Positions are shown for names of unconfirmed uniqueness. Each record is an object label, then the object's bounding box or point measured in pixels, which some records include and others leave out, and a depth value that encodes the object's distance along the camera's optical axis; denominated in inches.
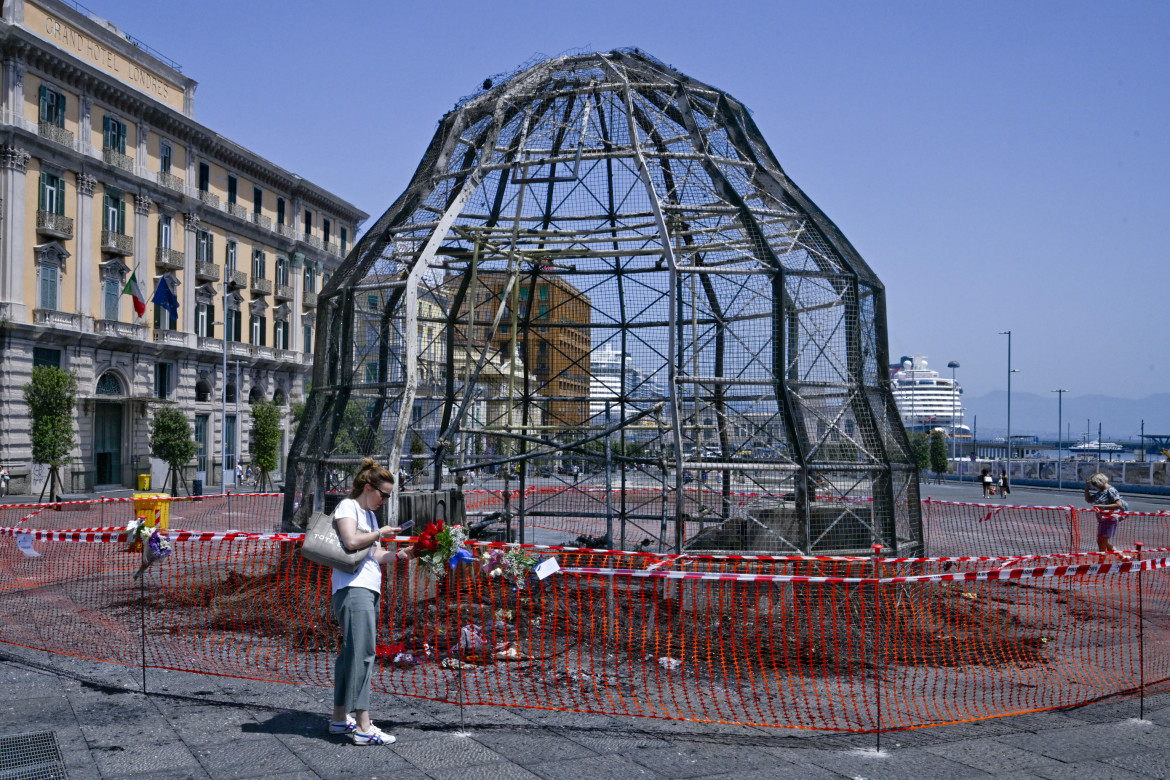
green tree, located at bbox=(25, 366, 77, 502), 1296.8
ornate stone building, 1393.9
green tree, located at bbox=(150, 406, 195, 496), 1482.5
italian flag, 1363.2
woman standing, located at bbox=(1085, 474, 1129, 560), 591.5
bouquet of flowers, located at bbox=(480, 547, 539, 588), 308.5
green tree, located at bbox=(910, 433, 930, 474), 2999.5
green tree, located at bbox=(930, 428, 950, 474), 2810.0
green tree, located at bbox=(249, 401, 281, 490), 1601.0
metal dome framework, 514.9
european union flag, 1397.6
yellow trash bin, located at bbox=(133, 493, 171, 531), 746.8
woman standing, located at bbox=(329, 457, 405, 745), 256.1
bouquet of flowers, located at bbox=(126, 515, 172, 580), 368.2
